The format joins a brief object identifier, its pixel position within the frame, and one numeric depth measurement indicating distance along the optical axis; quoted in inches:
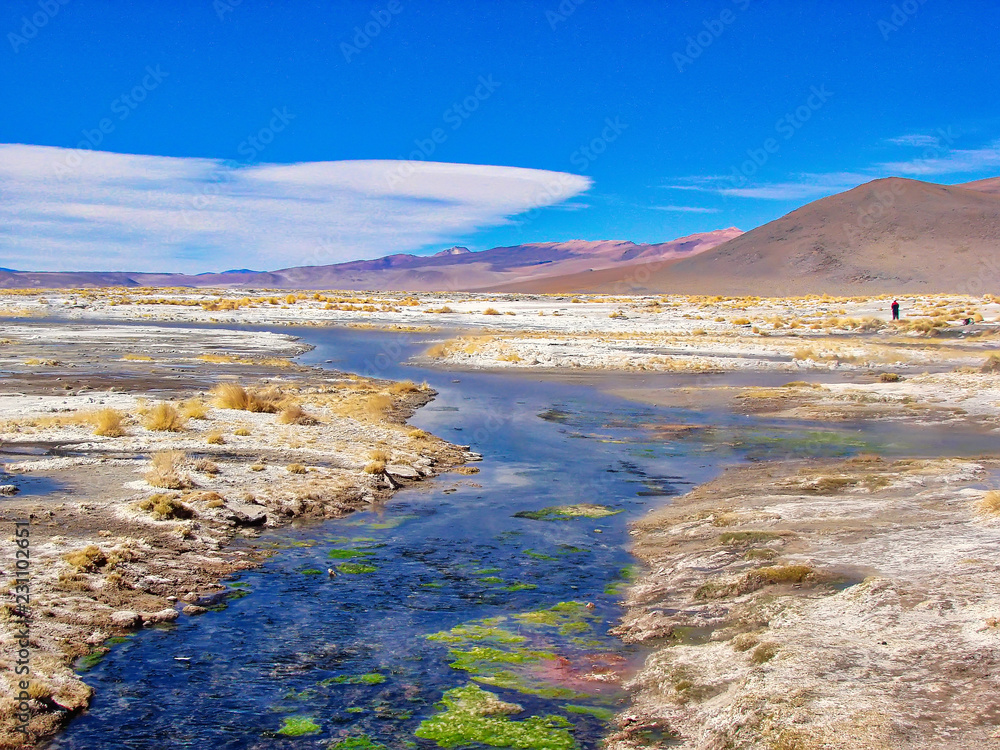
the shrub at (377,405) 799.2
